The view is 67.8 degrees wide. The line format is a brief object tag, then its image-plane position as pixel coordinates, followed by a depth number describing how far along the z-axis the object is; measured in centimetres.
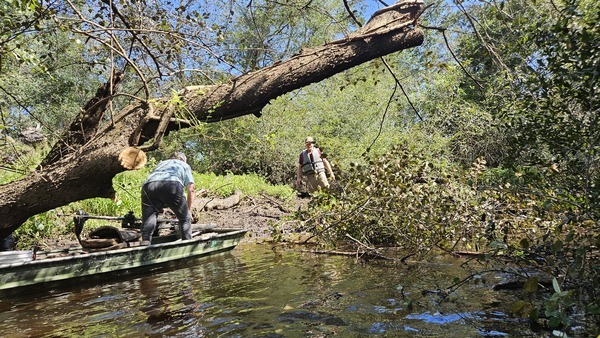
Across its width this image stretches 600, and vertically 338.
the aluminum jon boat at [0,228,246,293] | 588
